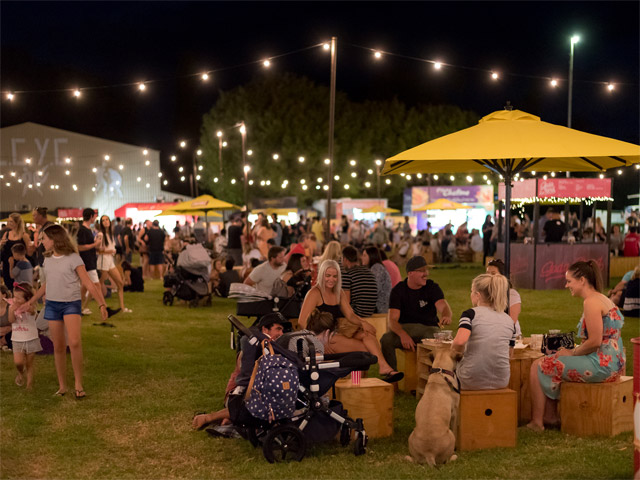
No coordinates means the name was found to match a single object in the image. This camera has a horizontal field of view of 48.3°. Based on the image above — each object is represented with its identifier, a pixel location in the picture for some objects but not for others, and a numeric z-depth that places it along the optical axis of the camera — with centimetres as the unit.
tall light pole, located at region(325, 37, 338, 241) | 1522
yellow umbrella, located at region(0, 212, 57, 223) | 2933
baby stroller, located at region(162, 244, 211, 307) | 1387
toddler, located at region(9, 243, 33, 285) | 1002
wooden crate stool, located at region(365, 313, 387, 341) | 822
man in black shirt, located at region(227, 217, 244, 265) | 1938
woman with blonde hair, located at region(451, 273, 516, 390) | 535
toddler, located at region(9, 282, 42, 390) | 739
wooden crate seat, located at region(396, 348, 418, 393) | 702
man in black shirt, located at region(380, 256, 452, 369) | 705
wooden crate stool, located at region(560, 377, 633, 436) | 557
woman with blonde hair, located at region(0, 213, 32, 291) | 1023
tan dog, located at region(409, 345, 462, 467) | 487
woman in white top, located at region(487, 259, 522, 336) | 711
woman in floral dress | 545
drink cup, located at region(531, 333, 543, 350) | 646
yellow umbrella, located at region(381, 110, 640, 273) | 626
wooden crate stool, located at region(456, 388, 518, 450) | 530
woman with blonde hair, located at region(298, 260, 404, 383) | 666
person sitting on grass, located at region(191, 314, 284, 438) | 533
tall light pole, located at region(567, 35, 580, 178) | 2268
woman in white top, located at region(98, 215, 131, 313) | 1272
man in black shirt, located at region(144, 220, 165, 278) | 1794
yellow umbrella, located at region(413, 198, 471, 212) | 3033
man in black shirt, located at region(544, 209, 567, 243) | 1708
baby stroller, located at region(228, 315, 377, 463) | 507
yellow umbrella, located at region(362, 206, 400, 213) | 3706
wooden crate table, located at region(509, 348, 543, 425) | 605
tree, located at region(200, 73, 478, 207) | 5562
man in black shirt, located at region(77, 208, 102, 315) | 1071
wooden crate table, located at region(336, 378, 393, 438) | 561
